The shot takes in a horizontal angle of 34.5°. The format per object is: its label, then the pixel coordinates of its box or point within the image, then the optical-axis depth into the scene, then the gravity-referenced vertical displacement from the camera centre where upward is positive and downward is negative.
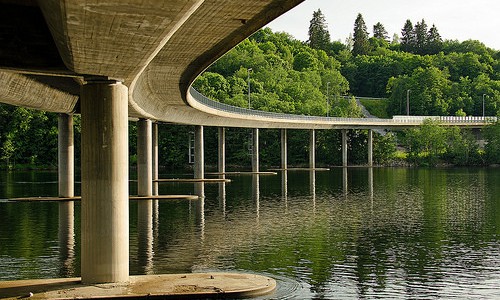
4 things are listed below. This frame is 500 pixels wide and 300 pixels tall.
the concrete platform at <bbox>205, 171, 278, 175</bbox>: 116.18 -1.04
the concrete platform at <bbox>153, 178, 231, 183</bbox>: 92.14 -1.56
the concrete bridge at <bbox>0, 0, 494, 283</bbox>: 17.27 +3.12
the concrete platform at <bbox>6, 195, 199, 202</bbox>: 60.97 -2.38
